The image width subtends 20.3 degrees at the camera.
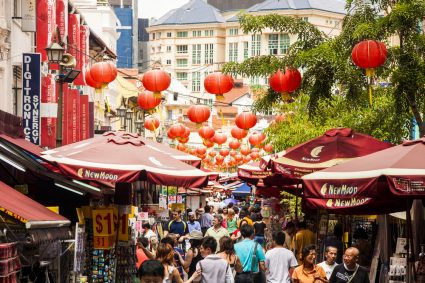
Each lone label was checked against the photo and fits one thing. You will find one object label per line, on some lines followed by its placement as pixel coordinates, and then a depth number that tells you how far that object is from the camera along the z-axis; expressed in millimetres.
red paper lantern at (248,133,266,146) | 49625
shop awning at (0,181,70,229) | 12117
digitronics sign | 27719
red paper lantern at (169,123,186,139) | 46438
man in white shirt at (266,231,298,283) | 17141
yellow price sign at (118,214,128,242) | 18922
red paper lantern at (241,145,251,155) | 66688
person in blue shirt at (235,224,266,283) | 17156
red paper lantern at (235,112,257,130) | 37403
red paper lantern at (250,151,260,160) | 66888
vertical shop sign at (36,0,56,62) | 32781
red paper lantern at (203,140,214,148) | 55075
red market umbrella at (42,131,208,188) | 16891
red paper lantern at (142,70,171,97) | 27188
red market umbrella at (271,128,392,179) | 19188
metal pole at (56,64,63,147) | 24688
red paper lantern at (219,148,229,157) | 70688
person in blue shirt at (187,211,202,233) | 28047
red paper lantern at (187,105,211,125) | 34500
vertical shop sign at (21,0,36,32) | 30625
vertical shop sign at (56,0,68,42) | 36906
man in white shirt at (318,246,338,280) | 15523
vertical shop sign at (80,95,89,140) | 38562
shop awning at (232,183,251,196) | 64750
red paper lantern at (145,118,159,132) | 48388
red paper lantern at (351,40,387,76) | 18859
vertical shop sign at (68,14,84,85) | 40688
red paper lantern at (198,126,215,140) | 46281
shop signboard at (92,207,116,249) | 18328
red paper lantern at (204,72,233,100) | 26156
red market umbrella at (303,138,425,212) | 12751
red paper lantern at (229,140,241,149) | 59284
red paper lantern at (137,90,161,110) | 34281
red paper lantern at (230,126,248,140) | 46969
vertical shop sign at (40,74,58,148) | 28156
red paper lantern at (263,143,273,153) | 54806
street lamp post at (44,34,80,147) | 23984
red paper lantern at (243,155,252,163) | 73312
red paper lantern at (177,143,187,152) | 65588
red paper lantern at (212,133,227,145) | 53856
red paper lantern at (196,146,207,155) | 66925
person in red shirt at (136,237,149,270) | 18172
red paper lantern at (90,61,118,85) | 27344
